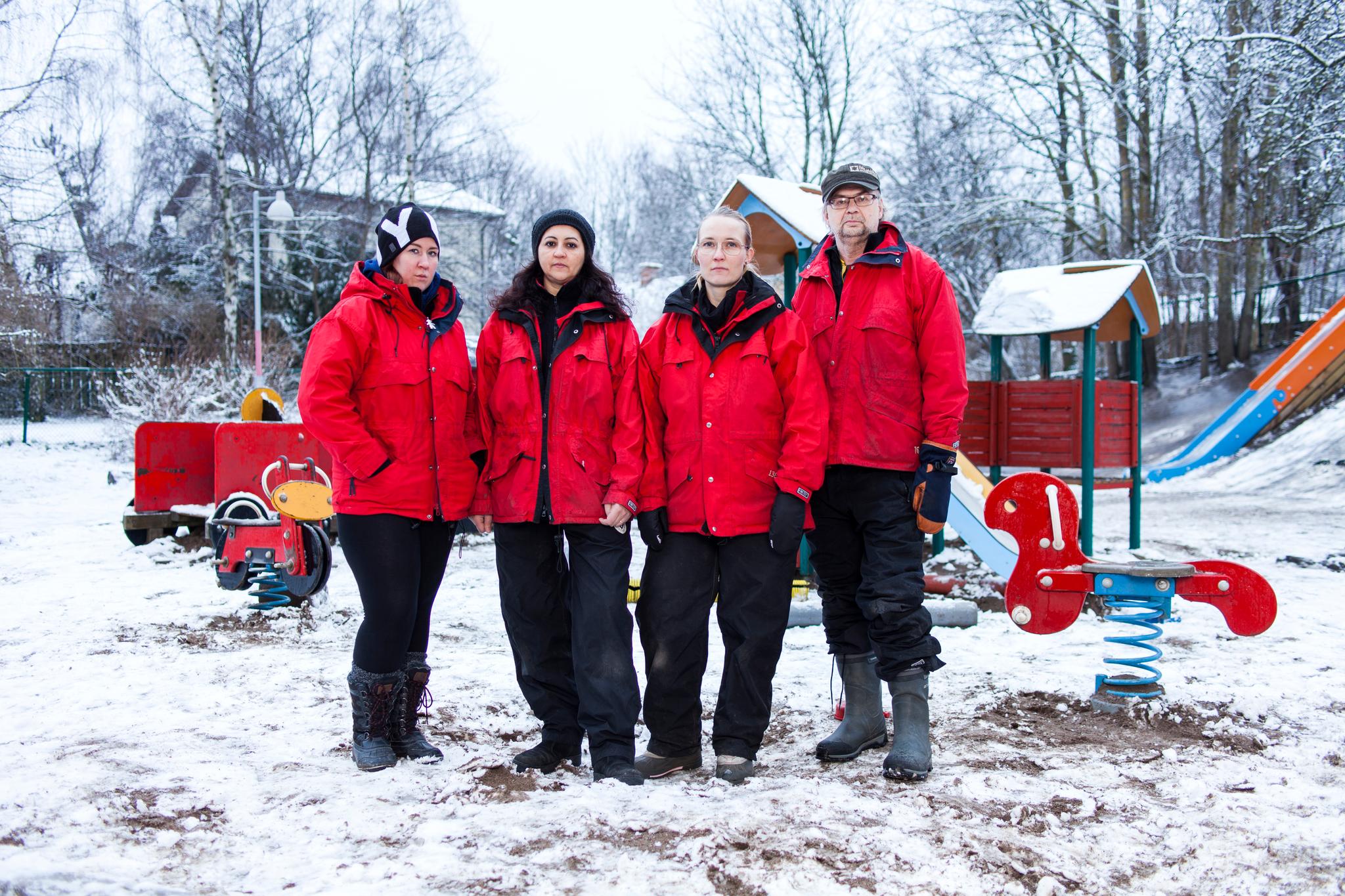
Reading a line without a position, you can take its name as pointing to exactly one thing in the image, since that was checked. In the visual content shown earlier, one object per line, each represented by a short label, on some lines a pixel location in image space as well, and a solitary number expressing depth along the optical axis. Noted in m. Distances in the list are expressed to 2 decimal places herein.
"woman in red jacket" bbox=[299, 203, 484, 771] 3.12
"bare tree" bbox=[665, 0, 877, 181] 22.81
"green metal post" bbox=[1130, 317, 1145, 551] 8.10
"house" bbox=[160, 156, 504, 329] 21.94
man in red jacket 3.23
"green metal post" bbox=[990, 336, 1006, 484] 8.68
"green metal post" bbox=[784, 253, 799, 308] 6.91
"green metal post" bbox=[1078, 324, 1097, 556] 7.44
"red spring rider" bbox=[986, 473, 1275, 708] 3.64
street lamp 16.45
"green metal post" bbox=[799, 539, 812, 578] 6.64
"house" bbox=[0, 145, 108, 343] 14.93
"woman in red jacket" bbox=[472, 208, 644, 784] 3.17
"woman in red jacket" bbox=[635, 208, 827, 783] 3.15
